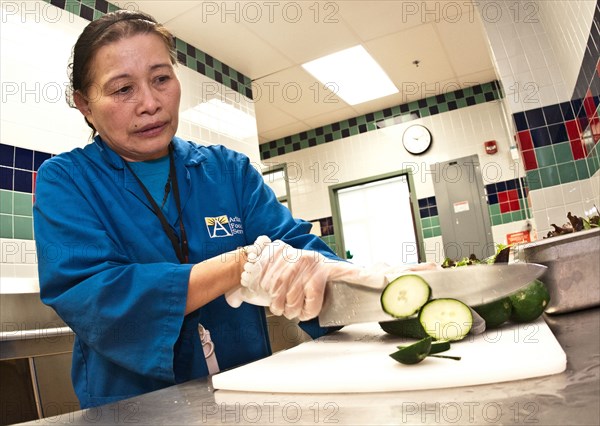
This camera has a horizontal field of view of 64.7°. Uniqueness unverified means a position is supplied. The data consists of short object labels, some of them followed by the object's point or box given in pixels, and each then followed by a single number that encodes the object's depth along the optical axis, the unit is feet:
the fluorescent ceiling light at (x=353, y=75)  16.14
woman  2.75
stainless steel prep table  1.47
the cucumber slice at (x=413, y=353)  2.09
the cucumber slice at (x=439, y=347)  2.25
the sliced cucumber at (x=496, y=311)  2.82
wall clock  20.71
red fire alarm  19.44
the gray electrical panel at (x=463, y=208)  19.07
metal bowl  2.84
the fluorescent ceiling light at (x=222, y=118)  13.65
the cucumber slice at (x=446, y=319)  2.66
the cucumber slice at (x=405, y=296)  2.84
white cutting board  1.95
